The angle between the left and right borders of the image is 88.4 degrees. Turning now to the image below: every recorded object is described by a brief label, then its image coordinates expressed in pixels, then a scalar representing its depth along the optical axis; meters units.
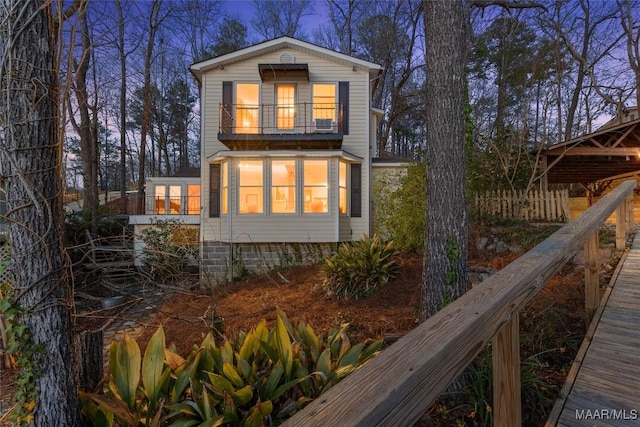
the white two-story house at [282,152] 9.98
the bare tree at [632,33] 15.45
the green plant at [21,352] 1.76
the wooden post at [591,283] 2.62
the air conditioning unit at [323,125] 10.58
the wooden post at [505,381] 1.29
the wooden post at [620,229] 4.75
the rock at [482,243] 7.55
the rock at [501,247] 7.15
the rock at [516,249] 6.61
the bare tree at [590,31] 16.16
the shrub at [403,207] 8.60
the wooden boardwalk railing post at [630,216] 5.52
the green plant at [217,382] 1.87
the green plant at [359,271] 6.09
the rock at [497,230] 7.75
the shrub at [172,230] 10.11
